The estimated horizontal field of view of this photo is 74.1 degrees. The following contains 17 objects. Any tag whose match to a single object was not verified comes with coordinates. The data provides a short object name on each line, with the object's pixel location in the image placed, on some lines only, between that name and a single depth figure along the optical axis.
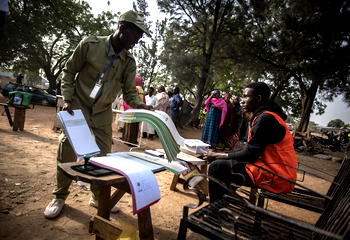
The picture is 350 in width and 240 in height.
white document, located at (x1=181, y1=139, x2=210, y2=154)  3.12
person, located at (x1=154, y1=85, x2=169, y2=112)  8.62
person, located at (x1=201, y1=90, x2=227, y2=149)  7.95
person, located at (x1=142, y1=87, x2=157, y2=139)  8.70
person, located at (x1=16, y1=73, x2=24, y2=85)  16.56
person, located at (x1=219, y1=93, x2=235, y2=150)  8.20
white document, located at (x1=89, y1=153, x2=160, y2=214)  1.39
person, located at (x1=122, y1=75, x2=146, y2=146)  6.70
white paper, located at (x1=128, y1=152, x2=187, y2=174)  1.86
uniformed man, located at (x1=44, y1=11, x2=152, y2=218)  2.38
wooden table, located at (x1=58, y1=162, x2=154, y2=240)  1.39
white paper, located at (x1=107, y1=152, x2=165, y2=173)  1.75
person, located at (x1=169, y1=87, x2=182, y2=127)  9.84
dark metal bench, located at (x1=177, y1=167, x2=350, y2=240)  1.38
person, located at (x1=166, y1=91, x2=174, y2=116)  10.33
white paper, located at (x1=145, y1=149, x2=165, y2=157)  2.30
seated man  2.13
